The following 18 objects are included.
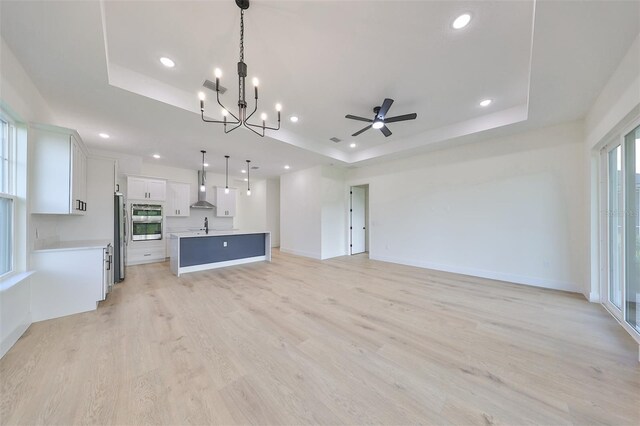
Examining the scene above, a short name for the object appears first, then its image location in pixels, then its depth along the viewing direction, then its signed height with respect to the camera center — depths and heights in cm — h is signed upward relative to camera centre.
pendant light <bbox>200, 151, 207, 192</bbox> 609 +104
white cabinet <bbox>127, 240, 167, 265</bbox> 572 -102
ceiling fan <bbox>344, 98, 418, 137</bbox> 321 +148
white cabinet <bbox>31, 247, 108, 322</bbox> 267 -86
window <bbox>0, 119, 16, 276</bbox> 229 +19
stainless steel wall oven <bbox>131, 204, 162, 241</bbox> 576 -21
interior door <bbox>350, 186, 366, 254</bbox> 738 -24
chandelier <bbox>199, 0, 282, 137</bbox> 190 +138
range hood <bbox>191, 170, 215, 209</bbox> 695 +45
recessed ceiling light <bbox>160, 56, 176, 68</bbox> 257 +181
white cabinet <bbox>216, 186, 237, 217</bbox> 758 +38
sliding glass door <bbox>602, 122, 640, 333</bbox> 241 -21
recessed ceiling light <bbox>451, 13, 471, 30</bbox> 202 +181
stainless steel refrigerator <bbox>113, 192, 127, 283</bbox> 411 -45
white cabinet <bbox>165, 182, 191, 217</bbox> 659 +45
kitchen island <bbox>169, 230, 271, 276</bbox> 485 -89
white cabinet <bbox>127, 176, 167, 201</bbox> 570 +68
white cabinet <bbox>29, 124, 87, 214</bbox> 267 +57
